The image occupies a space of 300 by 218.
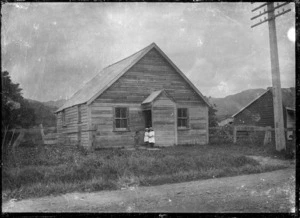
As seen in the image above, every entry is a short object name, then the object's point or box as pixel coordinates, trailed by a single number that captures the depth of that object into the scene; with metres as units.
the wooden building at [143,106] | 18.70
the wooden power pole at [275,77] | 14.34
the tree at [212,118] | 29.31
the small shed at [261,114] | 26.67
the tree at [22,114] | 17.76
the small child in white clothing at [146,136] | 18.75
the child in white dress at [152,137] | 18.39
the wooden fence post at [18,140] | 11.42
